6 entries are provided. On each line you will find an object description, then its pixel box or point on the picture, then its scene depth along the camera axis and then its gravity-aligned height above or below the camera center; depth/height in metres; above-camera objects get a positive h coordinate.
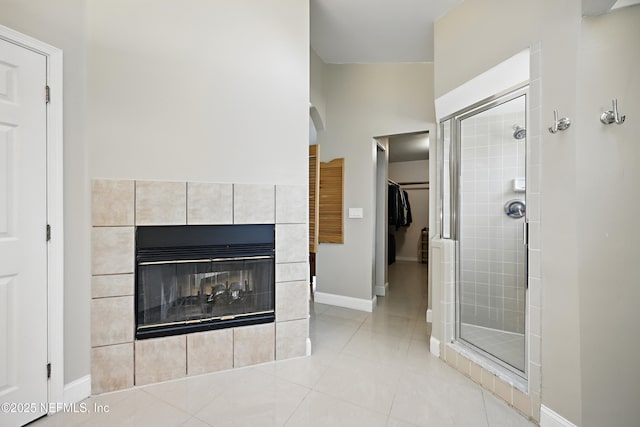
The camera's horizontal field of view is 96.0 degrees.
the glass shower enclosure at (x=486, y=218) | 2.17 -0.04
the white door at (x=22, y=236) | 1.52 -0.13
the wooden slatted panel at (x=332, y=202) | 3.75 +0.14
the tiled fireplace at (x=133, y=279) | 1.85 -0.48
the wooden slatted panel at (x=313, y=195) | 2.82 +0.18
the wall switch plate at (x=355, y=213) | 3.64 +0.00
